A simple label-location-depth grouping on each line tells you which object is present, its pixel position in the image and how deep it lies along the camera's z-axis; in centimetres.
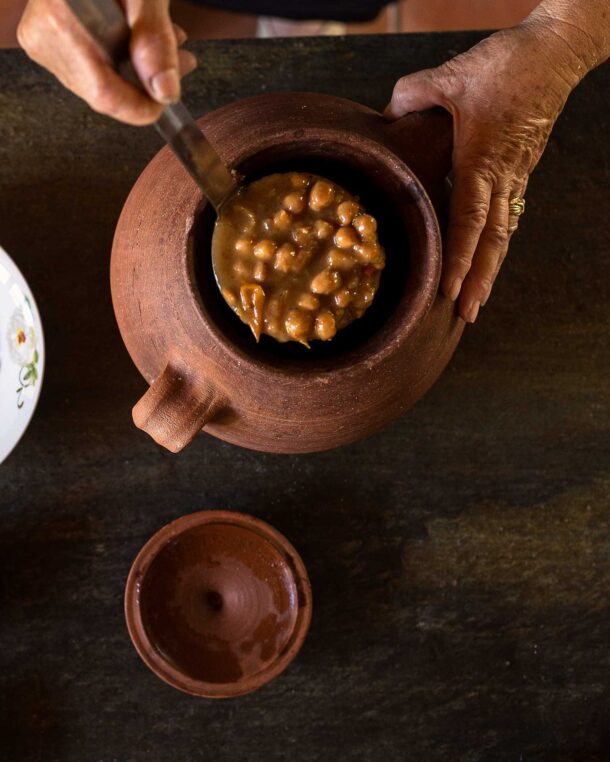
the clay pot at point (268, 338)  78
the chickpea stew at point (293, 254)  82
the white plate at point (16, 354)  105
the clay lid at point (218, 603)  107
